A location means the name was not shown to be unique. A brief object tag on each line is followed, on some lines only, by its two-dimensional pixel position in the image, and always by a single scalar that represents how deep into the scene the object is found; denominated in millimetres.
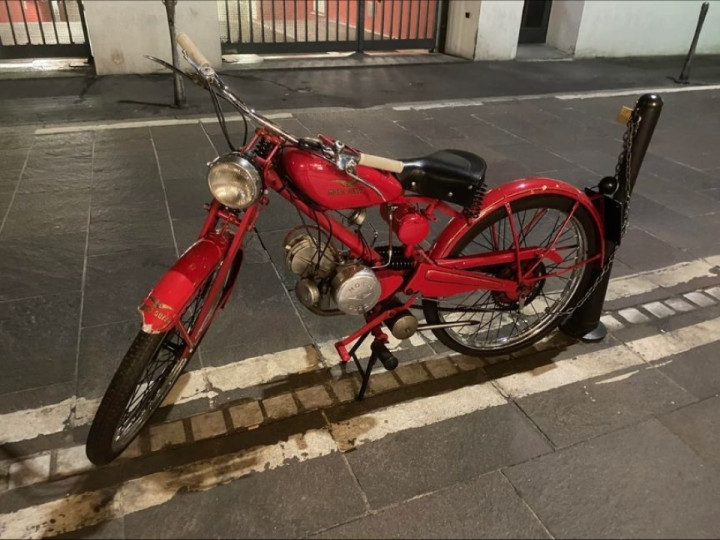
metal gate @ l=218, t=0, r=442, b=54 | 9867
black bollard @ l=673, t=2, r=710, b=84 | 9293
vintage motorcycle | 2205
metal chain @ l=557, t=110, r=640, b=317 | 2791
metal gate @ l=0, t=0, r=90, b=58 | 8609
